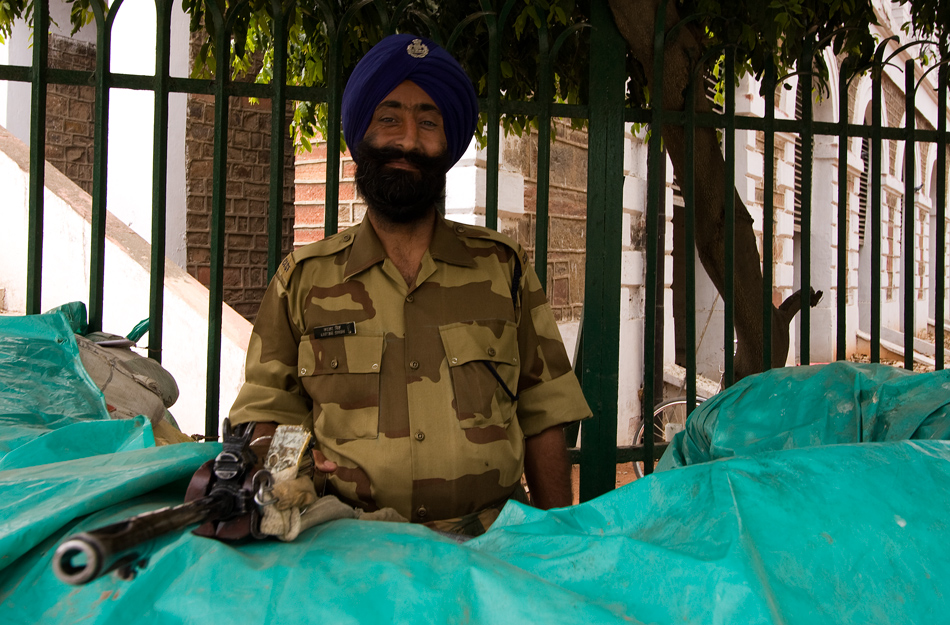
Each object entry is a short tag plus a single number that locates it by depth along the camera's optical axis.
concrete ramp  4.53
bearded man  1.74
